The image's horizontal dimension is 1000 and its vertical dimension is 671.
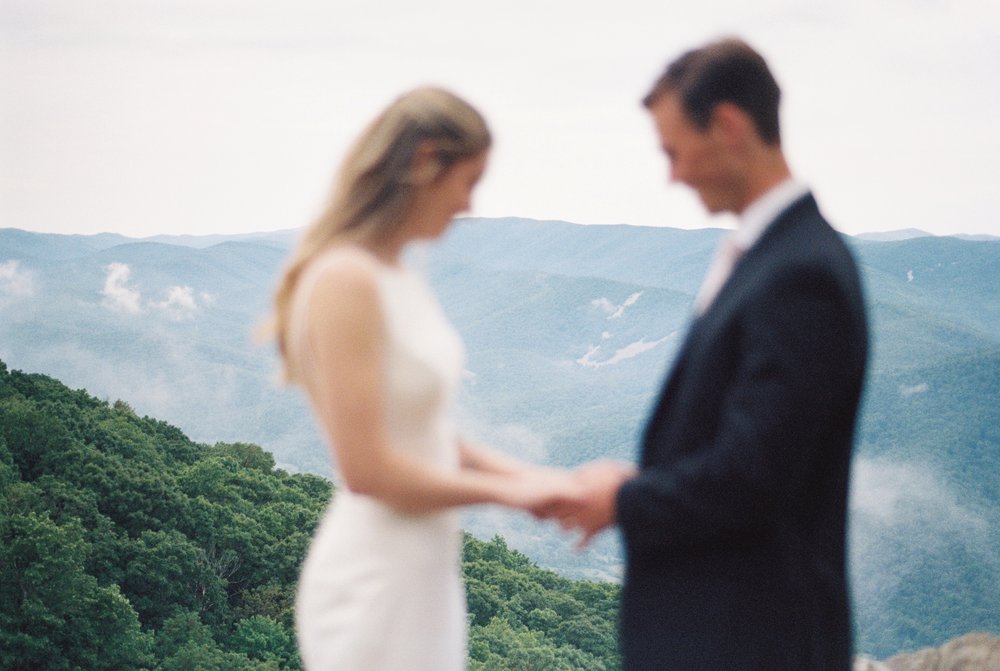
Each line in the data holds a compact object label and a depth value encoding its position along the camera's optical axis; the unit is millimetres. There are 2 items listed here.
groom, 3057
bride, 3182
